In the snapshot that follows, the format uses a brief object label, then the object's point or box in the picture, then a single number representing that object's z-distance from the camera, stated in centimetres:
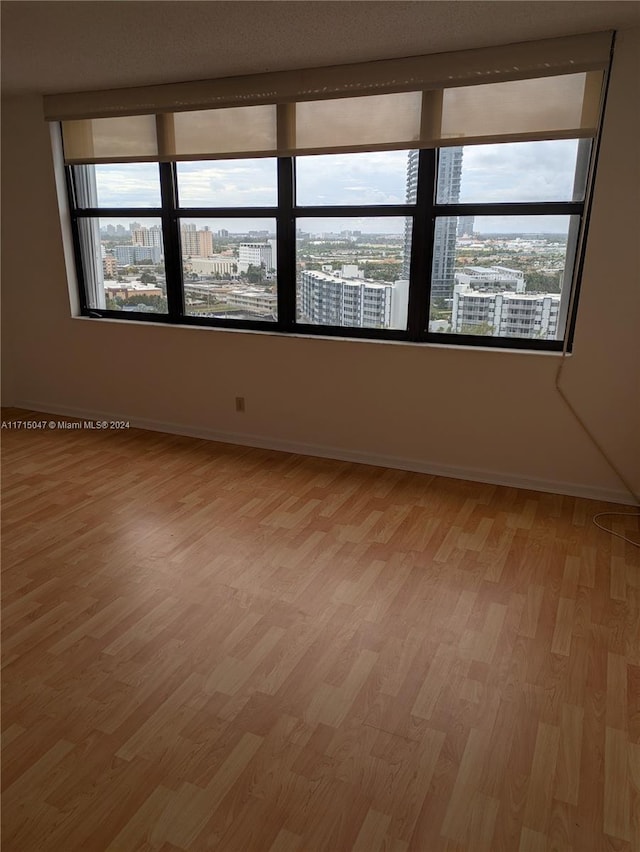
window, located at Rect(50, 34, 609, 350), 333
